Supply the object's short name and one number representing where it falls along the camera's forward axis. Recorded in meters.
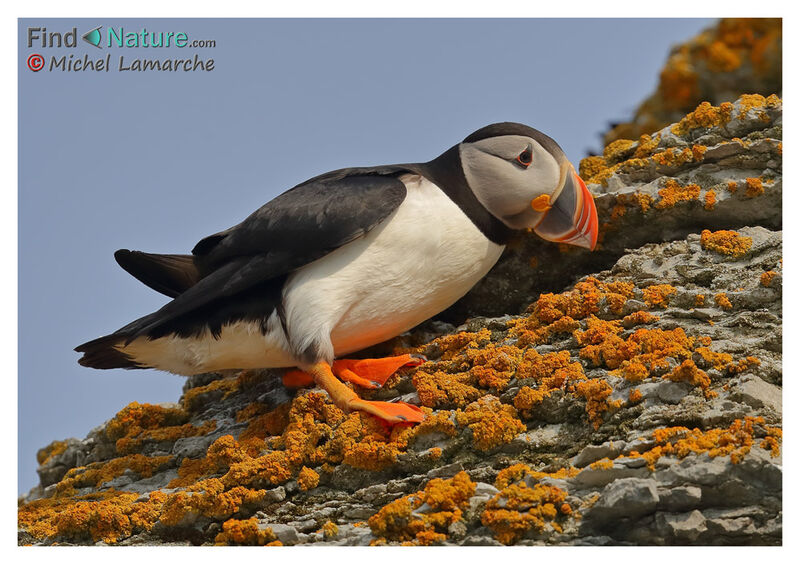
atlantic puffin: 12.39
